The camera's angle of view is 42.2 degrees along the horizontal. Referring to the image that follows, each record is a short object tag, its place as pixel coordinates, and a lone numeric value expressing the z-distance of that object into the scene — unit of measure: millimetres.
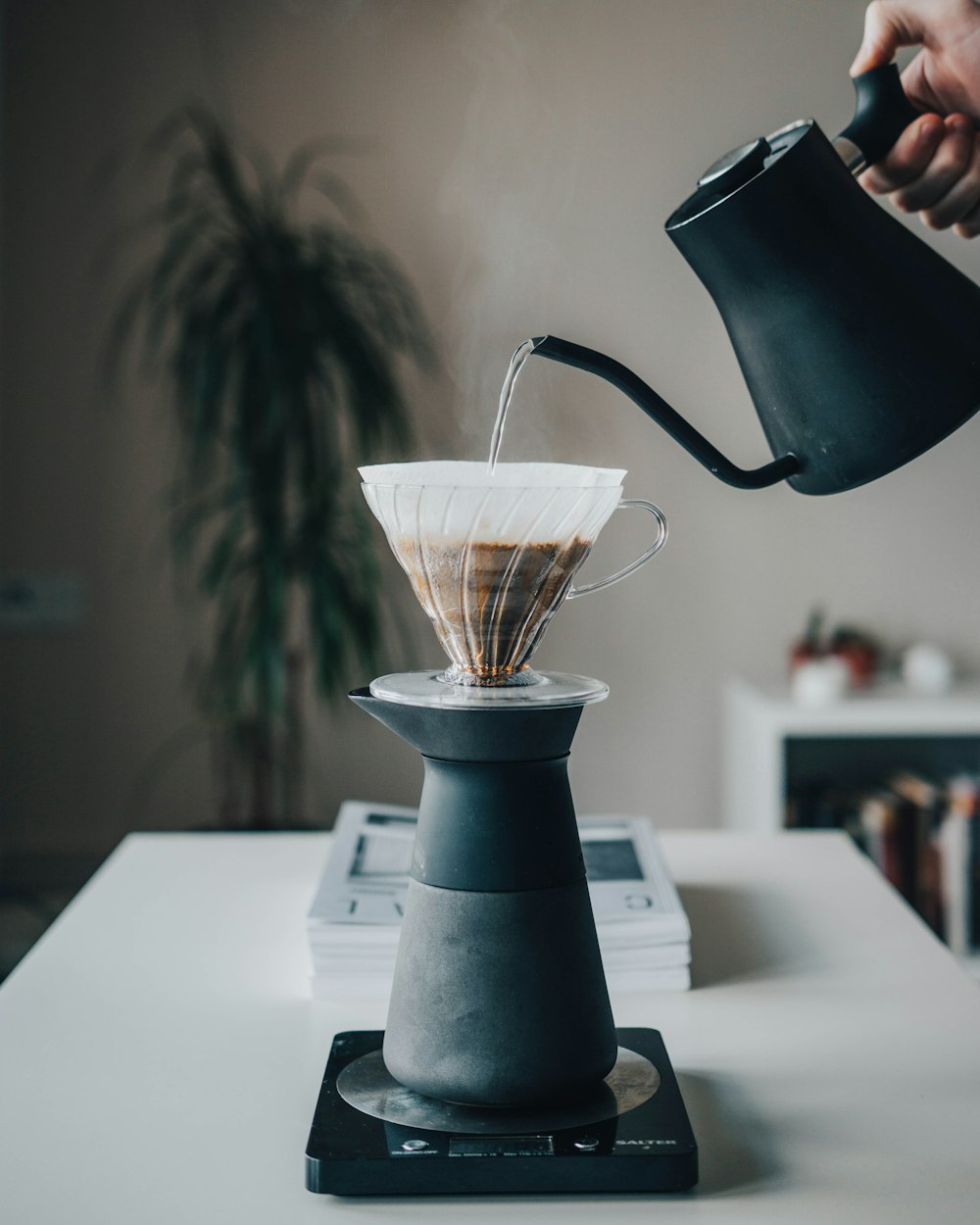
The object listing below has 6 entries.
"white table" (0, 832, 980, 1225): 602
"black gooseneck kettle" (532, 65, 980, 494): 688
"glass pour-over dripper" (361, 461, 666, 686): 655
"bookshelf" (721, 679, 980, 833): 2420
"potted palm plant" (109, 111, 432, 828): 2449
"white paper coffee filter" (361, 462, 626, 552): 650
